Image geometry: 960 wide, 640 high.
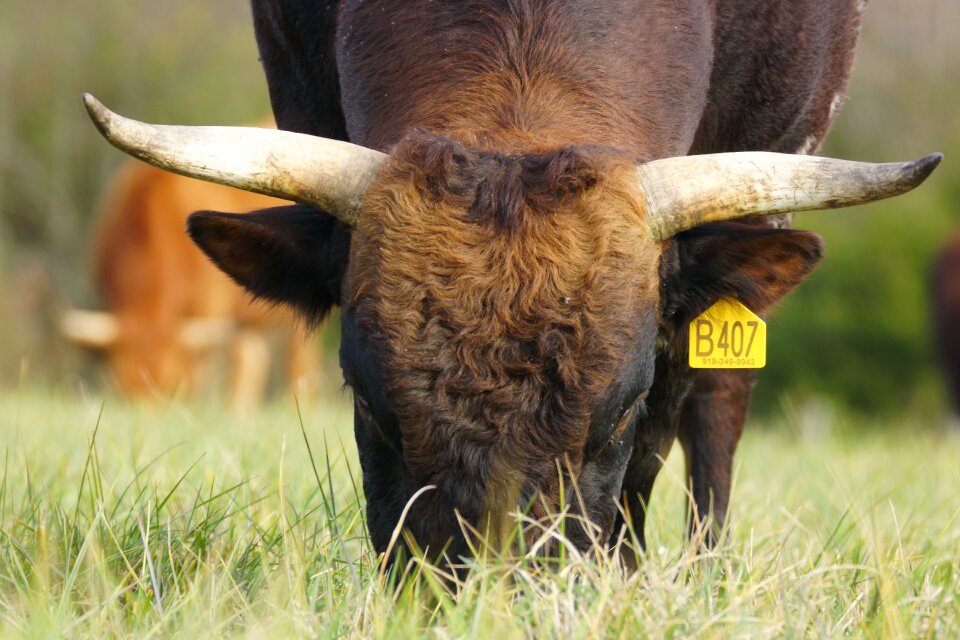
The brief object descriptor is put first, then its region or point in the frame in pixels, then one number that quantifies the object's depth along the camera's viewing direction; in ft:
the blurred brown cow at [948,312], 76.69
